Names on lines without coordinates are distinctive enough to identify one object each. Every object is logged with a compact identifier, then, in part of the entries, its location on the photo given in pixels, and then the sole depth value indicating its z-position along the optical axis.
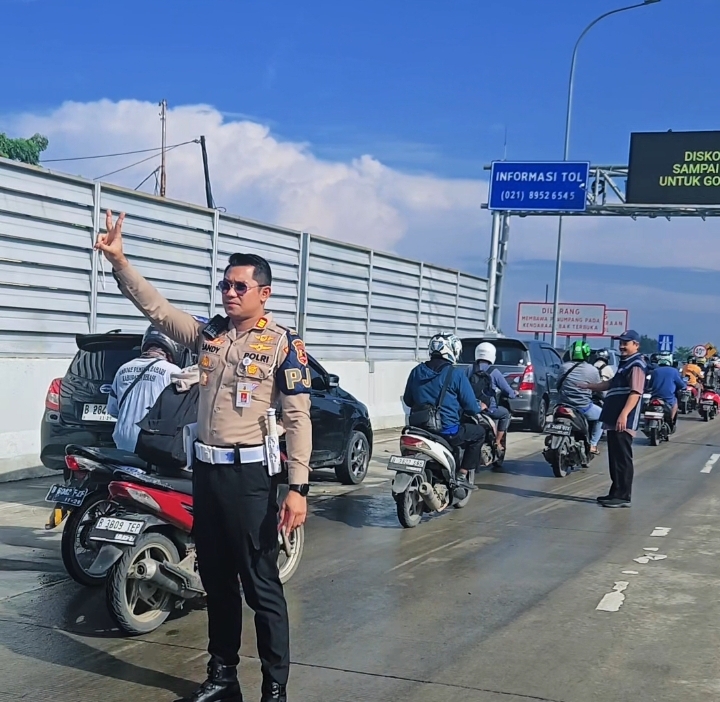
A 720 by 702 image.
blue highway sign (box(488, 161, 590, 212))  26.39
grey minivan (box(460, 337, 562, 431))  18.56
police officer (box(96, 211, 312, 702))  4.36
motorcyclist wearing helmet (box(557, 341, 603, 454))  13.17
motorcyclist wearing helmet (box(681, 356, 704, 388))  26.53
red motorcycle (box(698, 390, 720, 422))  24.58
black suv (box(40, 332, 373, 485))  9.21
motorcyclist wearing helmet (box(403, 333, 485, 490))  9.16
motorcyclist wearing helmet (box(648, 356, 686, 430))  18.36
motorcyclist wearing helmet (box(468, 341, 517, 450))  12.00
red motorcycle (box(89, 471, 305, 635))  5.56
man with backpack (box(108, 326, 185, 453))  7.26
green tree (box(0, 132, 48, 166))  42.56
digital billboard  25.28
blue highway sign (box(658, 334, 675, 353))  52.75
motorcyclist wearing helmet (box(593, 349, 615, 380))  15.20
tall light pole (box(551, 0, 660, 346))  36.78
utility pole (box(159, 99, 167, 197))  45.84
